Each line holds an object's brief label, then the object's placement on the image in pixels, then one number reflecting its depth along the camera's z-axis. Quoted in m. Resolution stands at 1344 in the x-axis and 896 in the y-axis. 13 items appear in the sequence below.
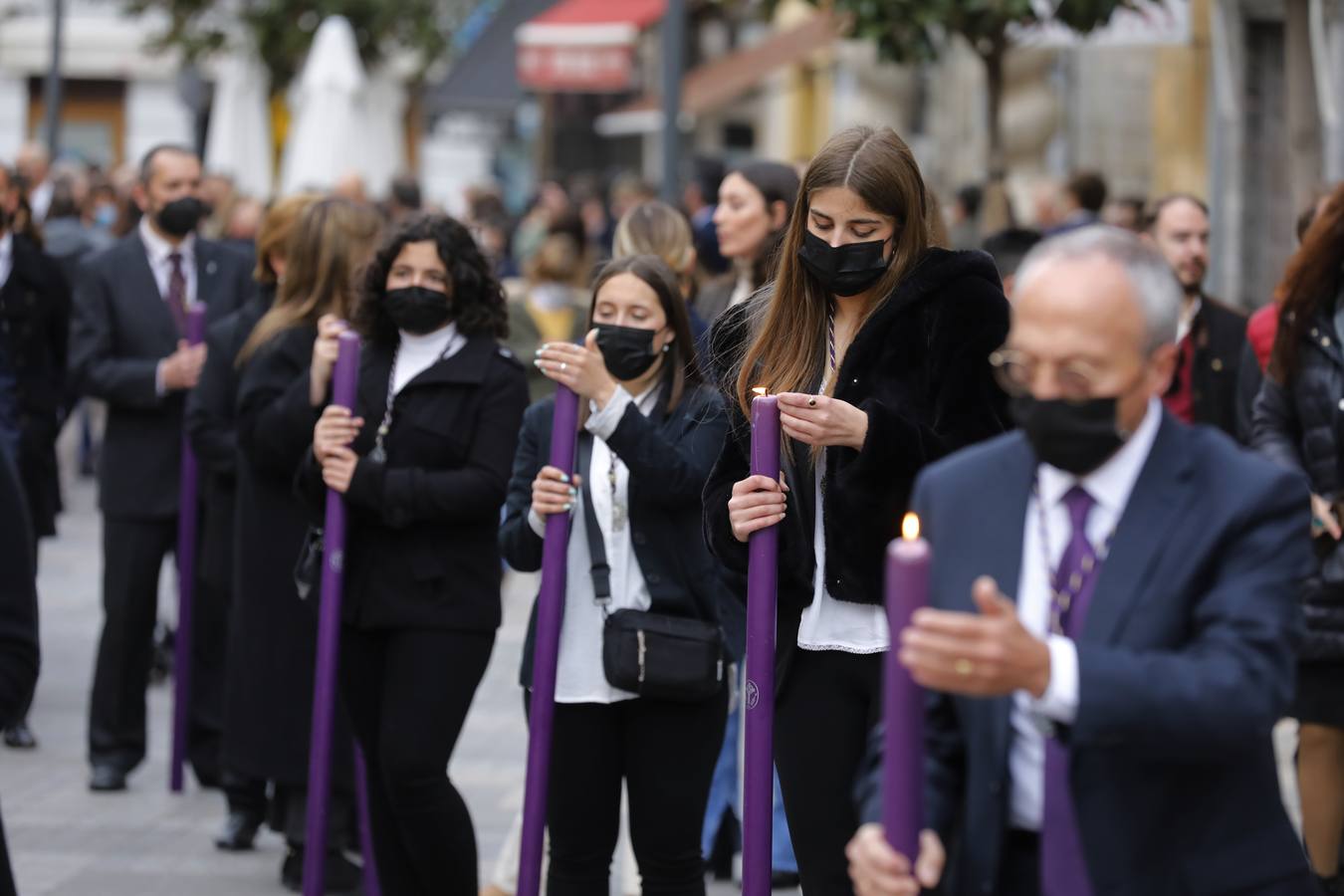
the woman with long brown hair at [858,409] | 9.12
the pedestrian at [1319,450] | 11.57
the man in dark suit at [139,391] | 16.98
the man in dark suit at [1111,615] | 6.23
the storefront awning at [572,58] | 51.06
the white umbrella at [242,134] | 43.19
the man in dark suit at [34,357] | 18.00
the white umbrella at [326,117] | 38.41
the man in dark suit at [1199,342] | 15.79
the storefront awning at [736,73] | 66.81
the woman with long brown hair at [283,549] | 13.80
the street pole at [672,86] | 27.89
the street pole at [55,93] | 46.72
